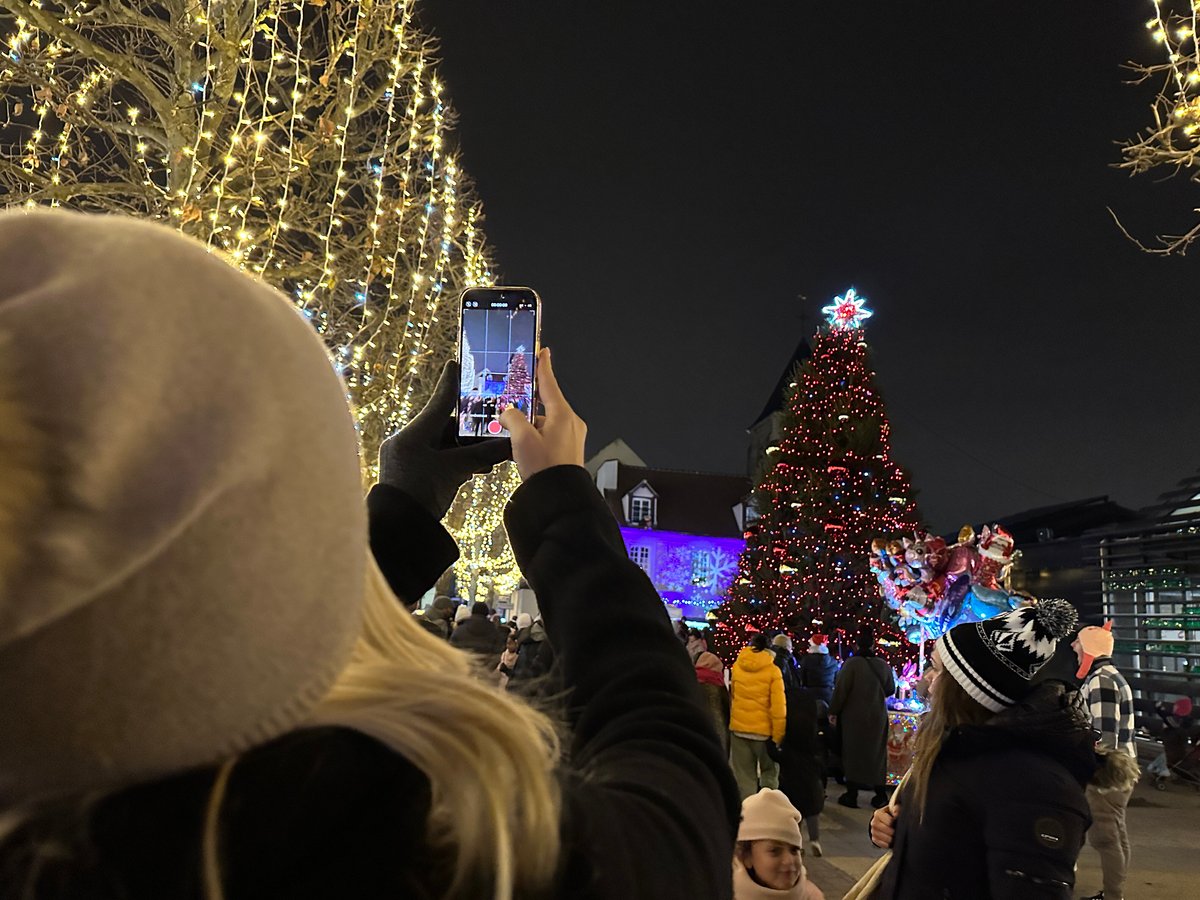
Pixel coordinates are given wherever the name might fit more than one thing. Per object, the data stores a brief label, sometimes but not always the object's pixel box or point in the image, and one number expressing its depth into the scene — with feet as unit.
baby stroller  39.68
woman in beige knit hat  1.85
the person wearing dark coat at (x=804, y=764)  25.73
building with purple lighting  142.72
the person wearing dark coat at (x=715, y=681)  26.45
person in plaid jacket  20.36
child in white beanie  10.73
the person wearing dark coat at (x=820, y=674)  37.83
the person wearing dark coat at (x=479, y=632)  28.32
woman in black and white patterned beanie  7.59
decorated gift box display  30.25
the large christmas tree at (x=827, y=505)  58.13
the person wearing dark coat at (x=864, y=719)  31.24
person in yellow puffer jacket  26.21
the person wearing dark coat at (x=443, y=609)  39.69
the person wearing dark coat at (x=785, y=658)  29.81
